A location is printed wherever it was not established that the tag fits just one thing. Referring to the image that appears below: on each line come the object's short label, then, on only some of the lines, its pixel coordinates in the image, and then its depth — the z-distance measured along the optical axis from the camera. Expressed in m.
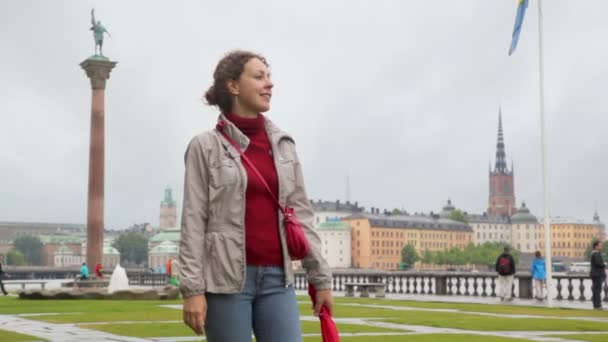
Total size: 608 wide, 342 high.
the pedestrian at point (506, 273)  31.05
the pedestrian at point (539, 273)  32.09
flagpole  27.86
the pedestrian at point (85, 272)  44.47
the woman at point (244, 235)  4.77
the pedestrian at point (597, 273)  25.61
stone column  42.94
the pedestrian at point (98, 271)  42.88
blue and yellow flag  28.80
